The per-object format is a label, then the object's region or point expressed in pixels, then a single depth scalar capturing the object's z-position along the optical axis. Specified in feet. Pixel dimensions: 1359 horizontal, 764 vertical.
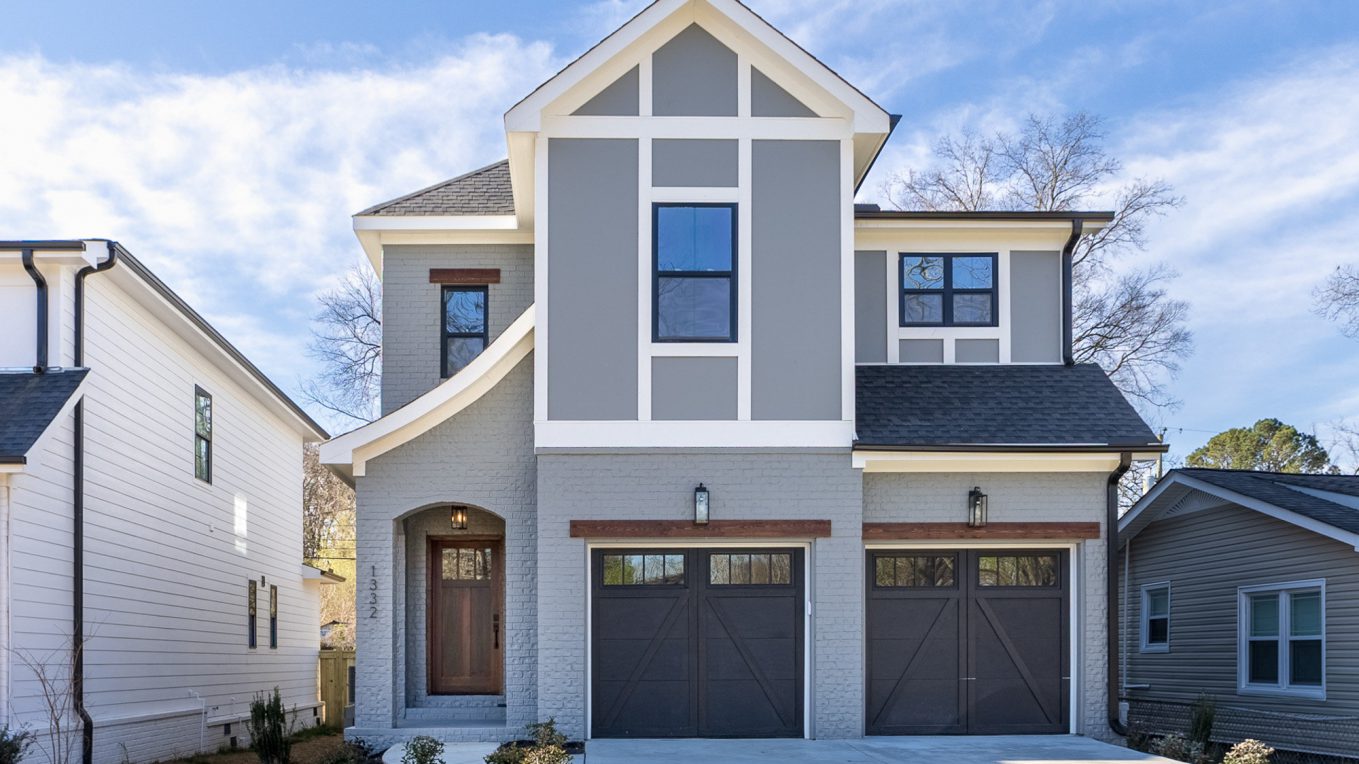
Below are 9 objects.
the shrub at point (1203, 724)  44.24
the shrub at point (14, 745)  36.50
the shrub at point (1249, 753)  37.70
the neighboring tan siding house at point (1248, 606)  45.93
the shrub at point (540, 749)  35.76
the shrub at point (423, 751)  37.22
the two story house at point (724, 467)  42.68
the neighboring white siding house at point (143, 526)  40.78
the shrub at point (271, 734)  43.42
